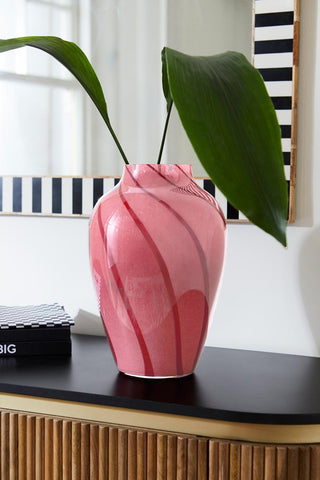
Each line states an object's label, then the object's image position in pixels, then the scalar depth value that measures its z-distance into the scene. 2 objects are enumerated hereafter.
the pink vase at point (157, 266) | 1.41
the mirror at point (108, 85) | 1.62
